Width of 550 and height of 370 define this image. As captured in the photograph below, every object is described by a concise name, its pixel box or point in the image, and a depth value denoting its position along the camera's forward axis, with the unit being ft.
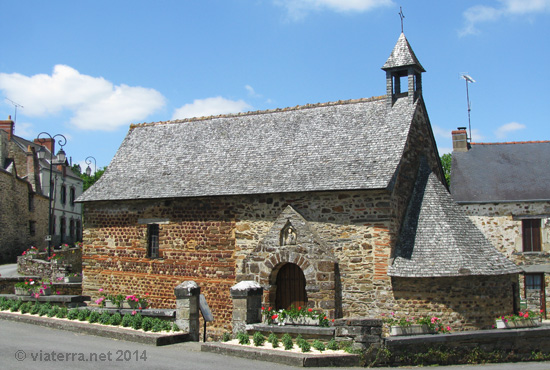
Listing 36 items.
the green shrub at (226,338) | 40.55
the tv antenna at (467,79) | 105.19
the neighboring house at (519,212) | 77.15
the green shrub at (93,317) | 46.70
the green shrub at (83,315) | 47.42
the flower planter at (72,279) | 70.59
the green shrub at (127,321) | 44.62
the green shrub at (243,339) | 39.47
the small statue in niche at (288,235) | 53.88
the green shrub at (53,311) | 49.00
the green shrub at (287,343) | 37.45
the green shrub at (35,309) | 50.37
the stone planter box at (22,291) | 55.42
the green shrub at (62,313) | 48.57
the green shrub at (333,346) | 37.19
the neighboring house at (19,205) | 115.14
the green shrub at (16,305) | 52.03
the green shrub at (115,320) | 45.60
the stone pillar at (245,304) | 42.47
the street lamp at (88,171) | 106.68
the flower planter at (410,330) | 40.45
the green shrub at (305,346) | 36.70
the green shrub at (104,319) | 45.93
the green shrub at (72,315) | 47.67
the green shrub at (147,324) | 43.37
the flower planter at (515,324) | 44.80
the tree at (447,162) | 149.59
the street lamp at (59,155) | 76.95
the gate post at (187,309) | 43.11
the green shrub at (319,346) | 37.11
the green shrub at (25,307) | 50.83
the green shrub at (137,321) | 44.09
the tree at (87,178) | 181.16
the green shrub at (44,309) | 49.75
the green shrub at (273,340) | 38.31
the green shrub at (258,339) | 38.91
